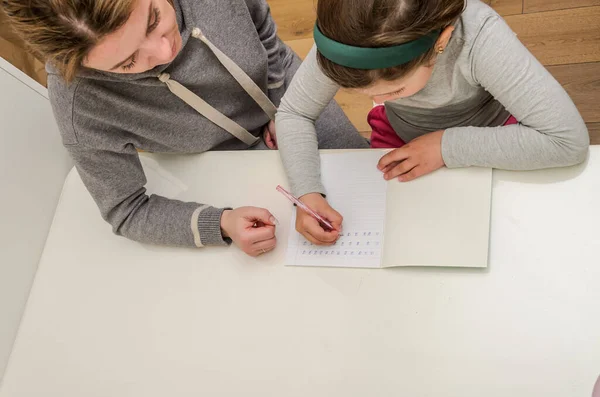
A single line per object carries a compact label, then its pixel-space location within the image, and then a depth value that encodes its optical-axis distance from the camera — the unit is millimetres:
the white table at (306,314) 708
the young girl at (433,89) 654
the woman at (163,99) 768
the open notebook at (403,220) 781
